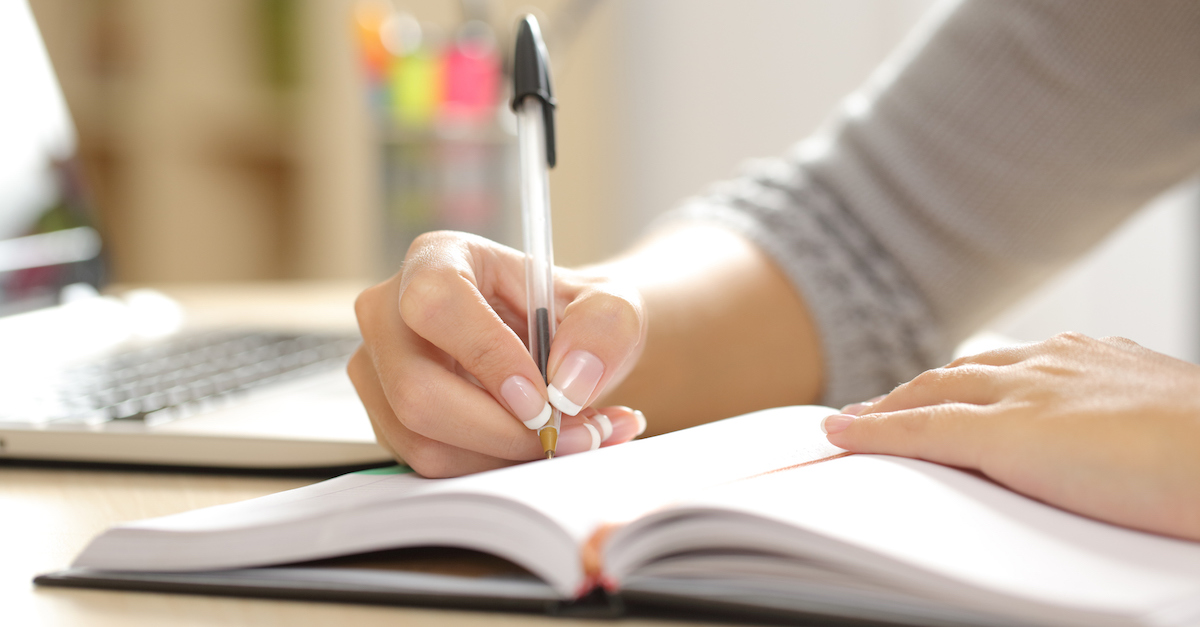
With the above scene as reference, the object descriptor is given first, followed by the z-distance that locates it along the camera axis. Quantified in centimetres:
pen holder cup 201
